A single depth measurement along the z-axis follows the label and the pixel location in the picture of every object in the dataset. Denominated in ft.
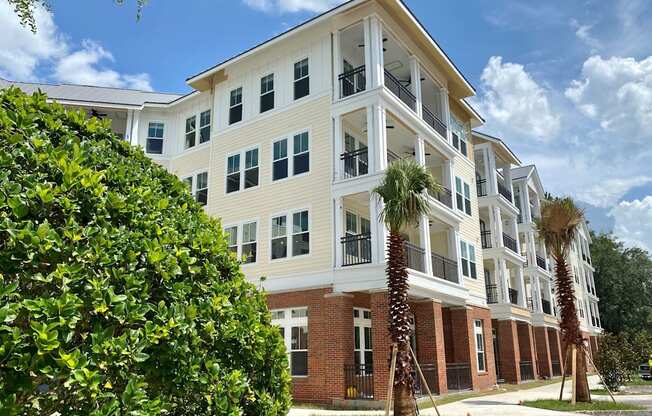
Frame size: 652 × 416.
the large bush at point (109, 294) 9.91
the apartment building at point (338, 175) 57.77
